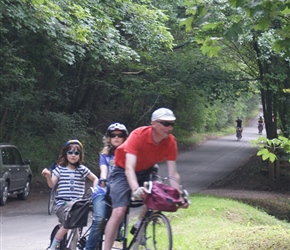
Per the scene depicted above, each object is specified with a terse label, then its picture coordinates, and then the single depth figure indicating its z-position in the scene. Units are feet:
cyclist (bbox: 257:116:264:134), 166.20
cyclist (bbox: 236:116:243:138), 150.91
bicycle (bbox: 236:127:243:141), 153.38
